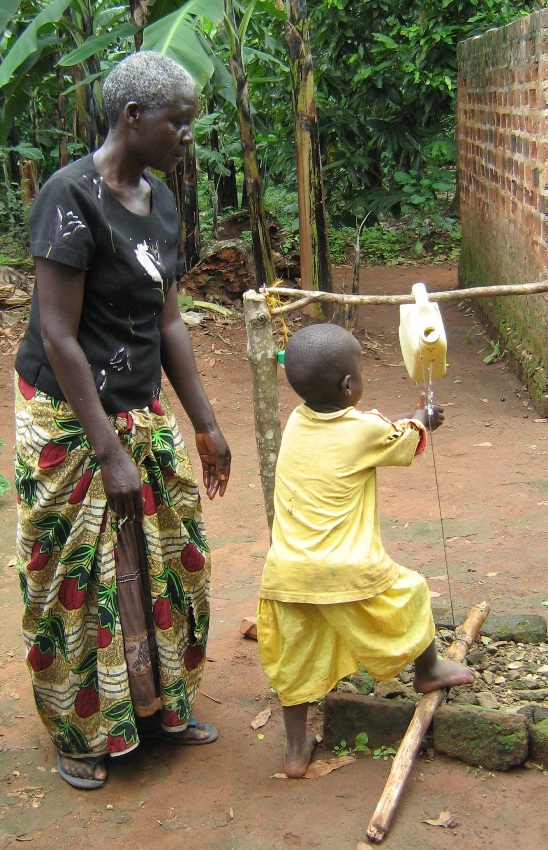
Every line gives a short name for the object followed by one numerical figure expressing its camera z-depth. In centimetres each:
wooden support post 278
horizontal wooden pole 262
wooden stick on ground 230
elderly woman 226
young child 240
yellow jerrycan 244
